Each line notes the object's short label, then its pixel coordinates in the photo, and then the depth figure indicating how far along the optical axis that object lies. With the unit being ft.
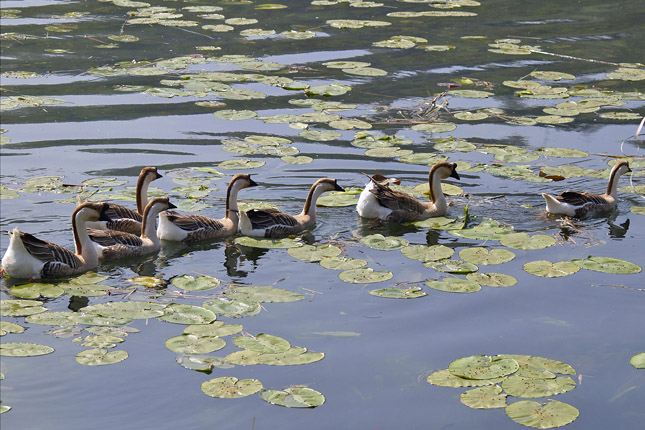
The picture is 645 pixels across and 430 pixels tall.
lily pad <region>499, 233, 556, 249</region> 65.77
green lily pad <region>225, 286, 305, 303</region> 56.90
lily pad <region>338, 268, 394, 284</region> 60.03
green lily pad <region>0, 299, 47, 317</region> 53.31
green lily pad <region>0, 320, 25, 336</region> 51.11
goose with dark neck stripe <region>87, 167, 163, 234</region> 70.49
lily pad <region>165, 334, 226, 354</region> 49.70
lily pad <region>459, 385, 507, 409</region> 45.21
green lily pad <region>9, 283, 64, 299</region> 56.75
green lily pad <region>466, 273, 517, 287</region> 59.52
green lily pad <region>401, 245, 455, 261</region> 63.85
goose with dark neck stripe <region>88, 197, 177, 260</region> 65.05
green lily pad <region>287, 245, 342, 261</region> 64.04
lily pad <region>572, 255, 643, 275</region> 61.93
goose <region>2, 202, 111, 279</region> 59.16
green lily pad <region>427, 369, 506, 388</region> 47.11
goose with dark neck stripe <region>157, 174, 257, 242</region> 68.33
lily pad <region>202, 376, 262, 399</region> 45.75
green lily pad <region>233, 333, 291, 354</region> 50.08
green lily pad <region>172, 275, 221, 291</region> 58.57
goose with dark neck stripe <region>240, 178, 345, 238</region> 68.59
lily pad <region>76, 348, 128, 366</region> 48.24
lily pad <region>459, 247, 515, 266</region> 63.05
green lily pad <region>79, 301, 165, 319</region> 53.42
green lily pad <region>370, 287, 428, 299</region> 57.93
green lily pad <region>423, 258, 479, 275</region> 61.41
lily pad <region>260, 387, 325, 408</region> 45.36
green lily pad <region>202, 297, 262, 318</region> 54.49
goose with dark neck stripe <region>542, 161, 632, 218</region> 72.23
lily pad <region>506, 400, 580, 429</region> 44.01
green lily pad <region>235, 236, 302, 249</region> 66.64
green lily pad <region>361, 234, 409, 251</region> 66.51
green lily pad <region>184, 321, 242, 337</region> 51.44
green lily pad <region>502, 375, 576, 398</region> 46.16
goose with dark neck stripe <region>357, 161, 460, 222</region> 72.79
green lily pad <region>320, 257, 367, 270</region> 62.22
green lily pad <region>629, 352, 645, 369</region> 50.11
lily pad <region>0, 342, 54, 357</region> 48.65
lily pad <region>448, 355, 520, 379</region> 47.80
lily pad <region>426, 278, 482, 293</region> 58.39
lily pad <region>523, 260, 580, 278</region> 61.21
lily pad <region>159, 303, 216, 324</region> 52.85
